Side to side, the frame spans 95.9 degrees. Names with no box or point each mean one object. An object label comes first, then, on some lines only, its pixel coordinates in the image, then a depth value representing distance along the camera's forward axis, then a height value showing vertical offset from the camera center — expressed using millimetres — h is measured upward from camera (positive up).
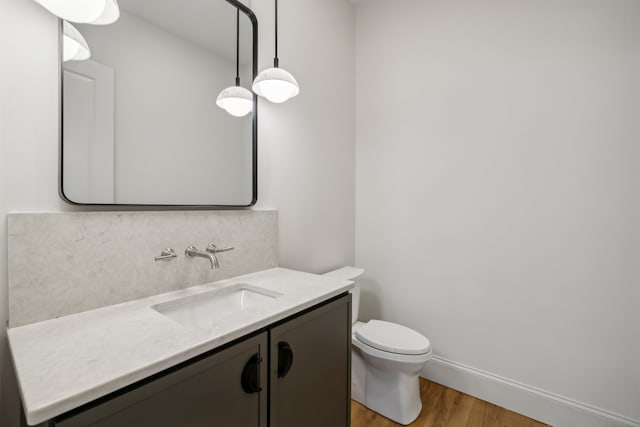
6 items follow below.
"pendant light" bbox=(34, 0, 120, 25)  789 +574
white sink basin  1076 -371
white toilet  1537 -886
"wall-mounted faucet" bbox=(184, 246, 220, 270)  1165 -168
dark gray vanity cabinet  617 -474
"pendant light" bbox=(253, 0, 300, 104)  1315 +601
